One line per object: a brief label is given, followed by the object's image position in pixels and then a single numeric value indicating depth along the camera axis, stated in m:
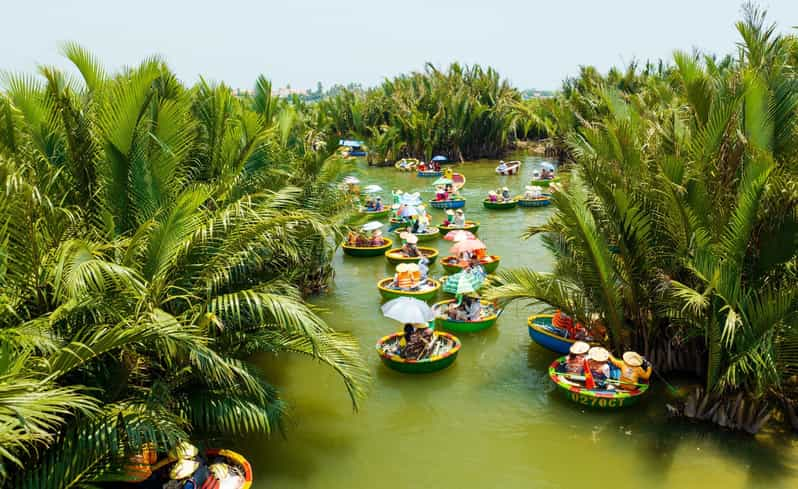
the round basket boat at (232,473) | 6.04
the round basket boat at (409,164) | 33.72
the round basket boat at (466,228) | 17.80
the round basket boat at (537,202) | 22.16
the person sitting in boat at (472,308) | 10.92
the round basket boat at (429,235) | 17.62
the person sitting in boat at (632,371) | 7.95
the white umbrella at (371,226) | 14.98
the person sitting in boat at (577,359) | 8.35
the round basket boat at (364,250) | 16.16
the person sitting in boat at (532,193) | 22.59
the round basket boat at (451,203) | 22.36
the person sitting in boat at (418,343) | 9.22
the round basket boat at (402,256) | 14.98
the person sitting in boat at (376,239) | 16.44
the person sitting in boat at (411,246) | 15.07
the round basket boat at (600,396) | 7.76
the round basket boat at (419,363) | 9.07
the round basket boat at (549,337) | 9.55
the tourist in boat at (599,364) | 8.15
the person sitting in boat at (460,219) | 17.86
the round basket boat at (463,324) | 10.74
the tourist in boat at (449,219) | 18.41
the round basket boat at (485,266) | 13.87
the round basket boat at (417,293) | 12.30
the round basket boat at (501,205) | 21.97
